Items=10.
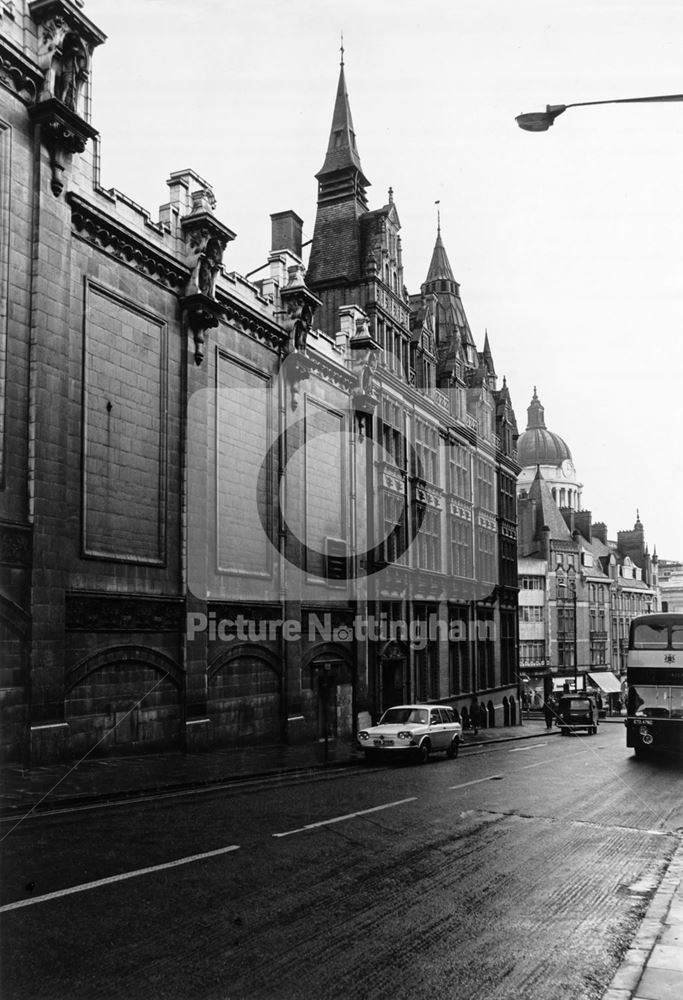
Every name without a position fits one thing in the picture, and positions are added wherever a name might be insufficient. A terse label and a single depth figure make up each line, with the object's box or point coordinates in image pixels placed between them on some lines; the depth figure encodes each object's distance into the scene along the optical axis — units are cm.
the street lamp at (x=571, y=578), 8894
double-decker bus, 2522
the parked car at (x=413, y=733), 2362
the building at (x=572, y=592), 8706
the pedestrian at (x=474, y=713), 4169
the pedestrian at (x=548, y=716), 4905
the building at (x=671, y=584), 14412
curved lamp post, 988
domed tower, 12406
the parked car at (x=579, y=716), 4300
